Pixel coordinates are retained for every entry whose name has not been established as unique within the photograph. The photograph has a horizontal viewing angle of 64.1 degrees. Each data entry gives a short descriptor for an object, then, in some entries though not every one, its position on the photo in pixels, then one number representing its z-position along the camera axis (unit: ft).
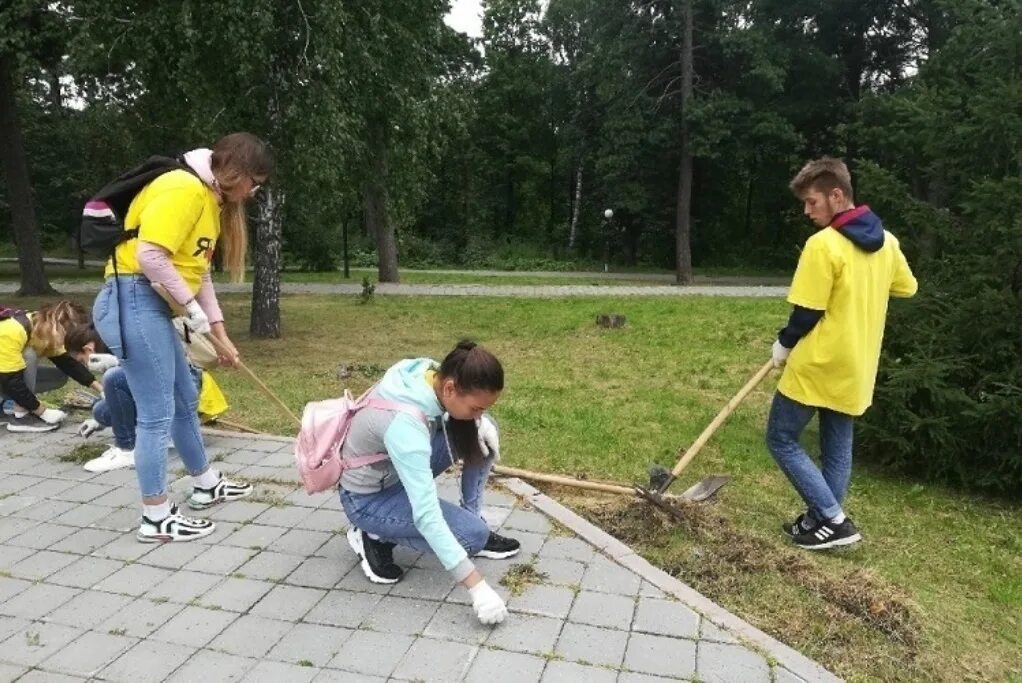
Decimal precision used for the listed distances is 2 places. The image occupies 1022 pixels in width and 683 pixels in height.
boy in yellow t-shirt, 11.10
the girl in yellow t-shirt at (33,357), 17.17
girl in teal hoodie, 8.82
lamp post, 94.95
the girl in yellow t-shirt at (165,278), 10.48
